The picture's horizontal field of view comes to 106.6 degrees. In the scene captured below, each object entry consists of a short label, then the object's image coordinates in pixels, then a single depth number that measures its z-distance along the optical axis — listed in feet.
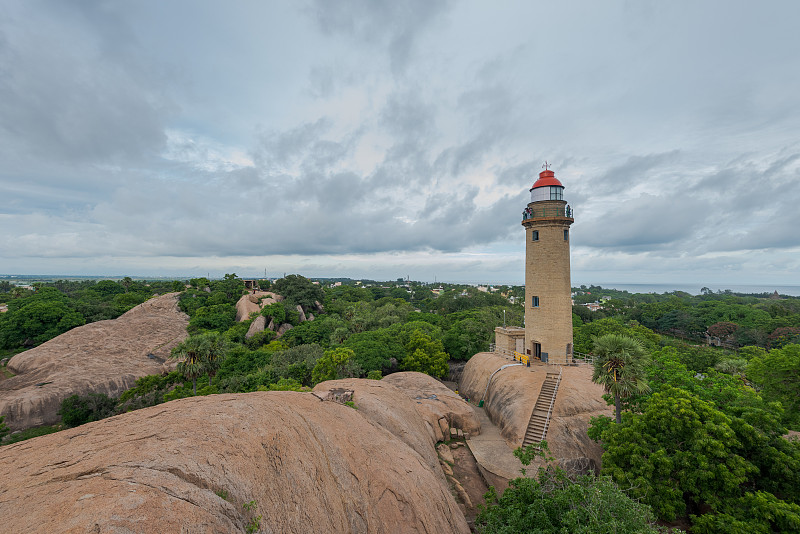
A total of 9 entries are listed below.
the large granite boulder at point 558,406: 56.24
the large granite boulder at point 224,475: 15.29
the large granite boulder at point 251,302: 169.72
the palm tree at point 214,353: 79.05
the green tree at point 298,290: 190.58
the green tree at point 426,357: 105.70
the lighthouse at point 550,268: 80.38
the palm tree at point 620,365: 50.26
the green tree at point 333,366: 79.66
